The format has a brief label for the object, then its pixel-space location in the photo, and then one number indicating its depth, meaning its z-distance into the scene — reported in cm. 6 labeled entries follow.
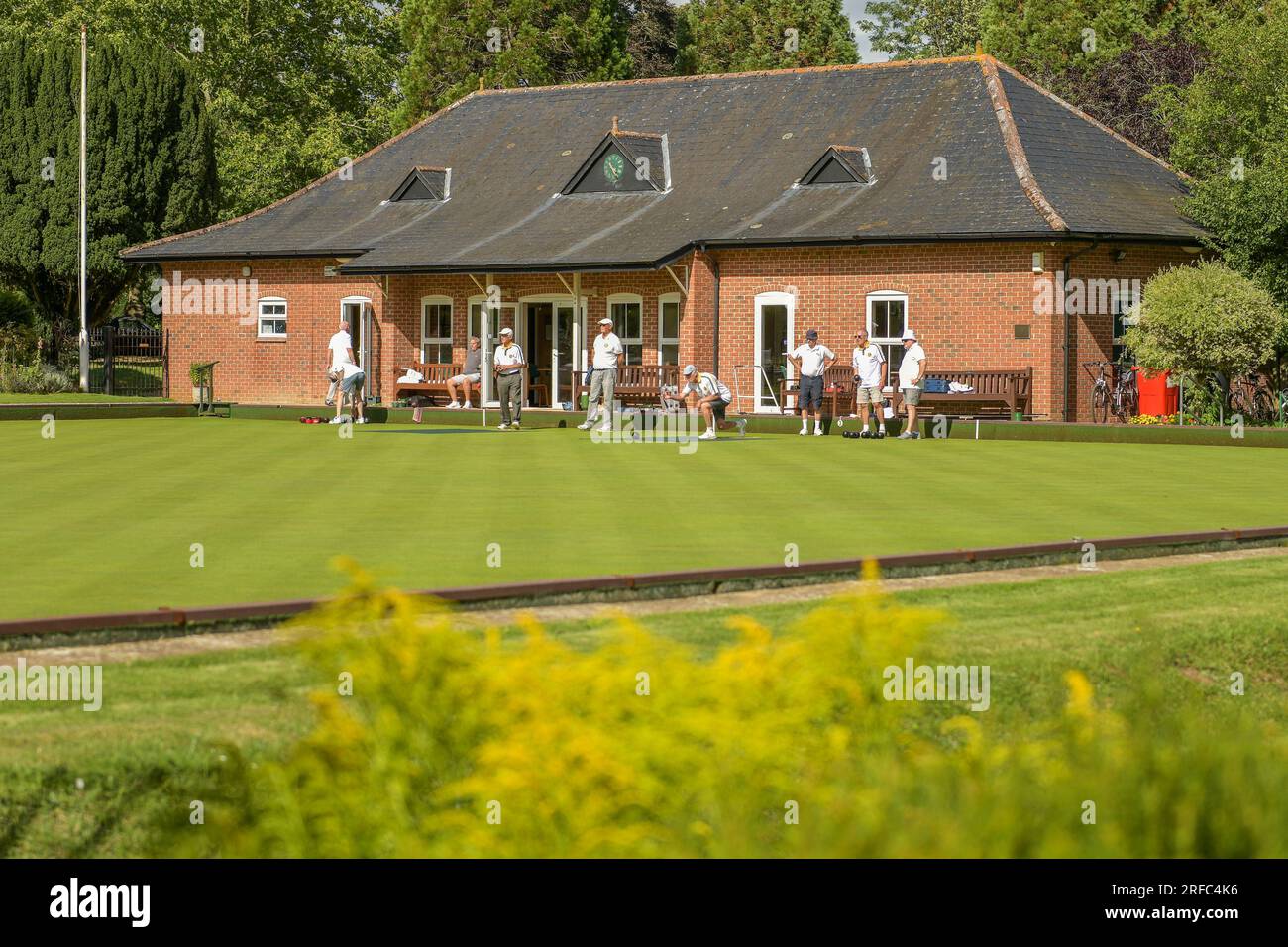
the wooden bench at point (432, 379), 4003
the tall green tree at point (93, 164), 4588
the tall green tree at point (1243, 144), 3206
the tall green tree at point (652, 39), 6456
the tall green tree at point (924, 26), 6675
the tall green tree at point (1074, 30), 5416
